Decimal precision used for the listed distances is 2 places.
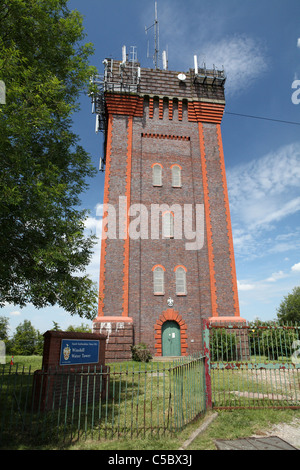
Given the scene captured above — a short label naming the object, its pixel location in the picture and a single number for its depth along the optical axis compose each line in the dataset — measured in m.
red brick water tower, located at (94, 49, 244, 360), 19.39
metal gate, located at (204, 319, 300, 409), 8.11
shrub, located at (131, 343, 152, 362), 17.22
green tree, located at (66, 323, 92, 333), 32.39
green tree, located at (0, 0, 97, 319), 8.09
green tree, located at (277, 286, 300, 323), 46.47
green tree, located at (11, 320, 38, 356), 31.34
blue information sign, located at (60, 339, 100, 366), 9.06
